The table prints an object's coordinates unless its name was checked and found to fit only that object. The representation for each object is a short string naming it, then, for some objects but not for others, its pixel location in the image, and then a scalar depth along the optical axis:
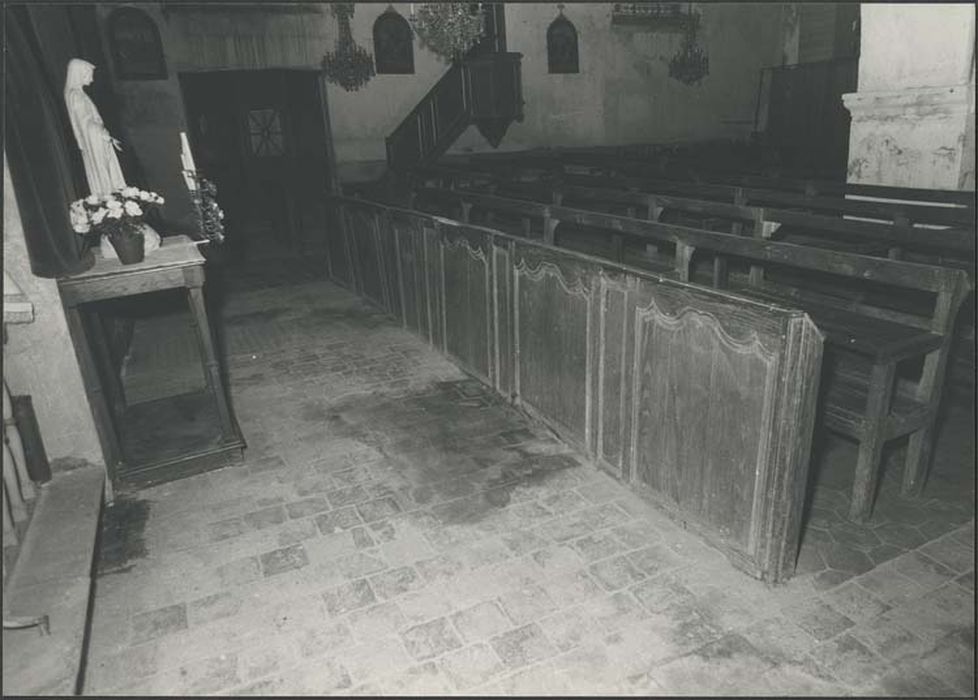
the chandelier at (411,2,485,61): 12.67
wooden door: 13.95
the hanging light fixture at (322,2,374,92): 13.75
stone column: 6.64
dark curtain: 4.05
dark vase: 4.61
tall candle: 5.51
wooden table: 4.48
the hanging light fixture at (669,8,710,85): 17.23
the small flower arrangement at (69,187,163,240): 4.57
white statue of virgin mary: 4.77
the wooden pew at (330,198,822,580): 3.34
